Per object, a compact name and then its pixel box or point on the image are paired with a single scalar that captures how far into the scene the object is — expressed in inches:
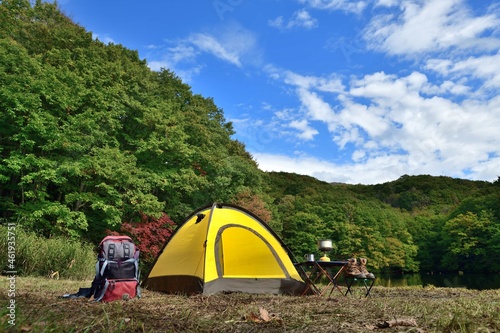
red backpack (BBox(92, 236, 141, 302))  195.9
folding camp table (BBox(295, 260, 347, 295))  257.3
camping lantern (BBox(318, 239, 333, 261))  272.5
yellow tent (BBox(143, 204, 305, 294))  252.4
